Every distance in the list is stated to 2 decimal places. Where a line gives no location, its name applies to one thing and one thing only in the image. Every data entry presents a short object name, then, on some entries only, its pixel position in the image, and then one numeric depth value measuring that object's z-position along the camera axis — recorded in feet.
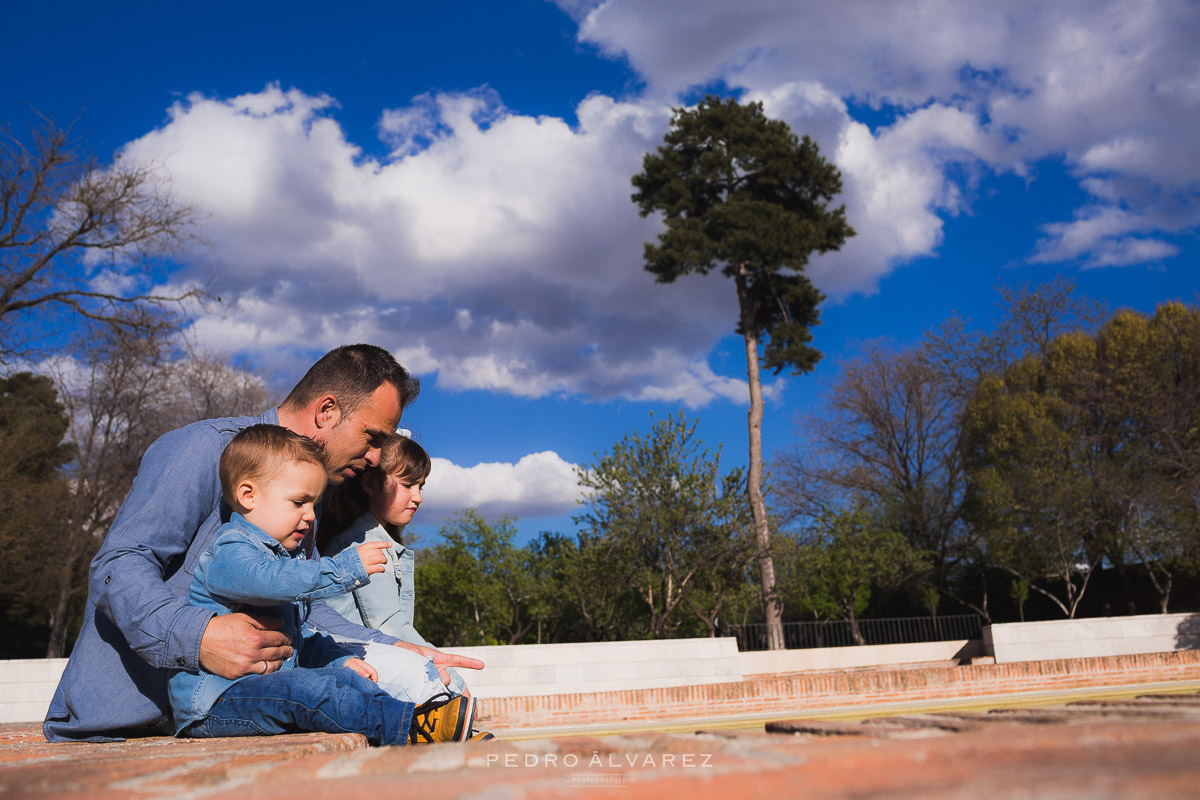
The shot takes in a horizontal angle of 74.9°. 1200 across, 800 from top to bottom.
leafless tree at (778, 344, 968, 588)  92.38
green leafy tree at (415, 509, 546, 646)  67.15
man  7.27
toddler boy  7.34
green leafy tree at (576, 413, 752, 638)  58.23
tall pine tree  76.43
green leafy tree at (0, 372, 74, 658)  60.03
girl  12.62
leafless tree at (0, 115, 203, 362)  43.65
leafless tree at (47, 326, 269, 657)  73.97
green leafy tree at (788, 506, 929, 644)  80.94
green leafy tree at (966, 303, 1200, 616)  71.46
